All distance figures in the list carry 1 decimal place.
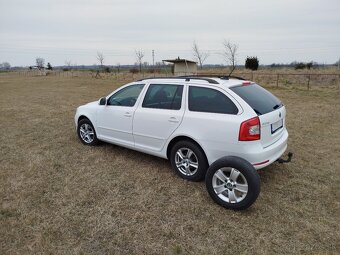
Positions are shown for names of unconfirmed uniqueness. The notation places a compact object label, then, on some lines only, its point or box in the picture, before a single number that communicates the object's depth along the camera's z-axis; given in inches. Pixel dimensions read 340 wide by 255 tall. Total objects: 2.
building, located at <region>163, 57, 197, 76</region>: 849.3
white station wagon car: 120.1
